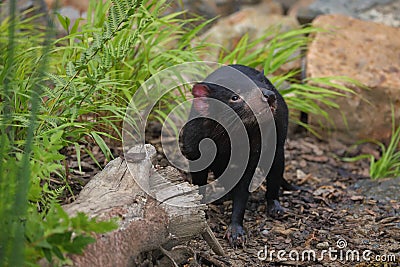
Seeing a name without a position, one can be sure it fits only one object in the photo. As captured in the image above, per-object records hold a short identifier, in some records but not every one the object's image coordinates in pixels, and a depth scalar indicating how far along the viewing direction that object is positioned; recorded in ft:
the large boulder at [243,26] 18.00
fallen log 7.49
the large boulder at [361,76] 15.93
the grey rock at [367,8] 19.68
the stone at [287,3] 23.39
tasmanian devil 10.18
